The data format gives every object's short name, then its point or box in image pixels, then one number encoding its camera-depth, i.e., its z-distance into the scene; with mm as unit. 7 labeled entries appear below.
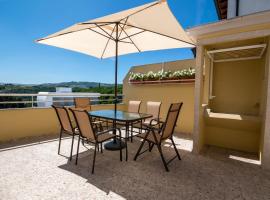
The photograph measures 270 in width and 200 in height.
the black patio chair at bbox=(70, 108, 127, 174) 2375
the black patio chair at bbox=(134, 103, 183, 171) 2561
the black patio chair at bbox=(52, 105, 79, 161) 2822
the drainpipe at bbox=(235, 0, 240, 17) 4839
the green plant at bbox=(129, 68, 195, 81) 4553
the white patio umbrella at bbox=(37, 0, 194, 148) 2418
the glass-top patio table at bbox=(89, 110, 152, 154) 2875
